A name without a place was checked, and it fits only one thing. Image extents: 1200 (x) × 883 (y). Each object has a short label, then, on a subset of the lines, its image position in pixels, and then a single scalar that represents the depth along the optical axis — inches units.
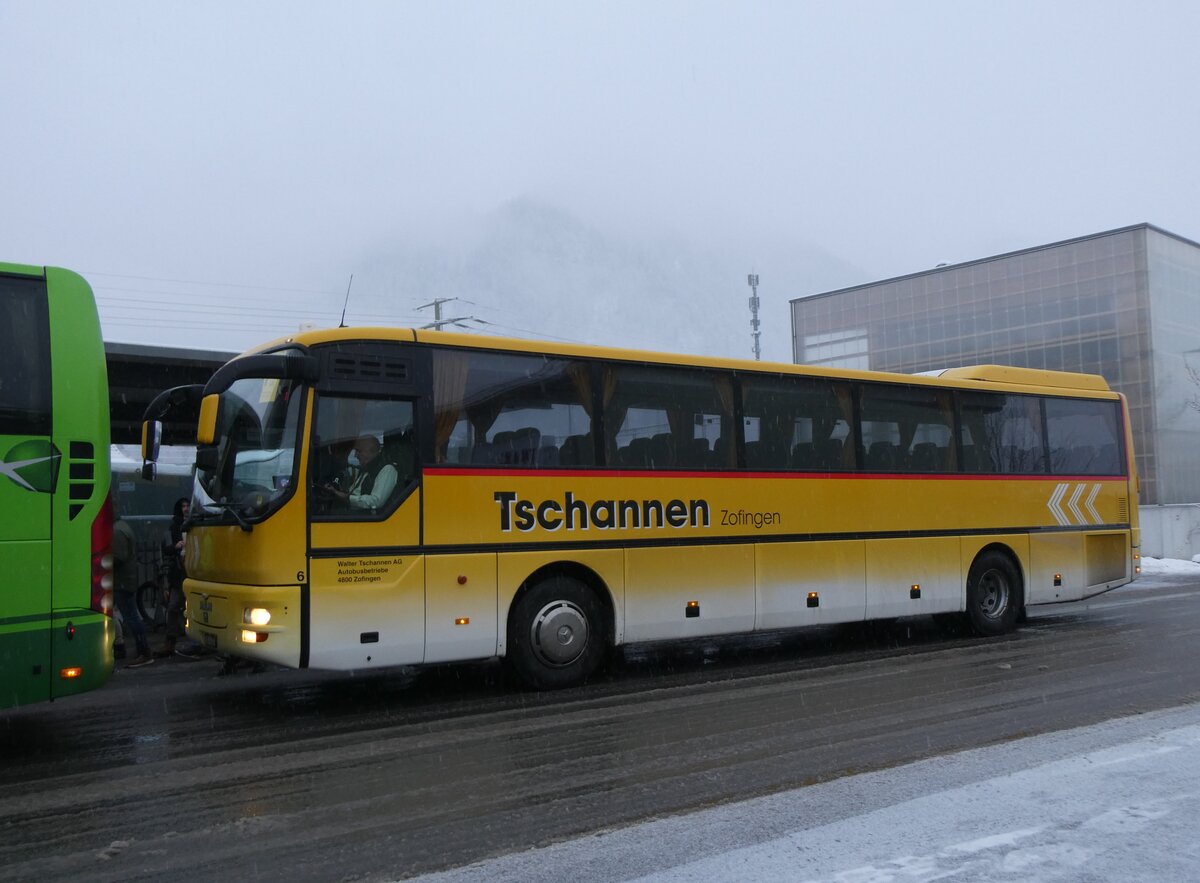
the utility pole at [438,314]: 1123.0
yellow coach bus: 338.6
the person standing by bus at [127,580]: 457.1
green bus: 268.8
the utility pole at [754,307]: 1697.8
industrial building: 1398.9
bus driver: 343.6
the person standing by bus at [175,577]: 508.4
